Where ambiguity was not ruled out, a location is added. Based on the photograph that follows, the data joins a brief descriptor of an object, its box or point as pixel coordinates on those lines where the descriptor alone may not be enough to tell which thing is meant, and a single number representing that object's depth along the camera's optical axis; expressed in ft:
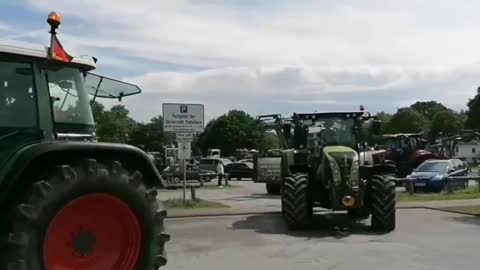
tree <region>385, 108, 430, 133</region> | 332.80
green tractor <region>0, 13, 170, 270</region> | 18.61
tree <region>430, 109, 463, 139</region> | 335.47
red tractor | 113.29
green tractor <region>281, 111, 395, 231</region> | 45.29
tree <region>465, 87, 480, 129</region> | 301.02
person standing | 123.88
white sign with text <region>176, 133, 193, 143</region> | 72.23
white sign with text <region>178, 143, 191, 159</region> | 72.59
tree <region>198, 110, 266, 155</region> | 355.15
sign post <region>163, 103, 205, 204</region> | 71.31
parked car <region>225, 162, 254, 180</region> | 152.05
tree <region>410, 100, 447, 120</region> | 435.33
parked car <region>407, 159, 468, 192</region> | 87.45
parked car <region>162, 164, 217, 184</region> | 127.65
